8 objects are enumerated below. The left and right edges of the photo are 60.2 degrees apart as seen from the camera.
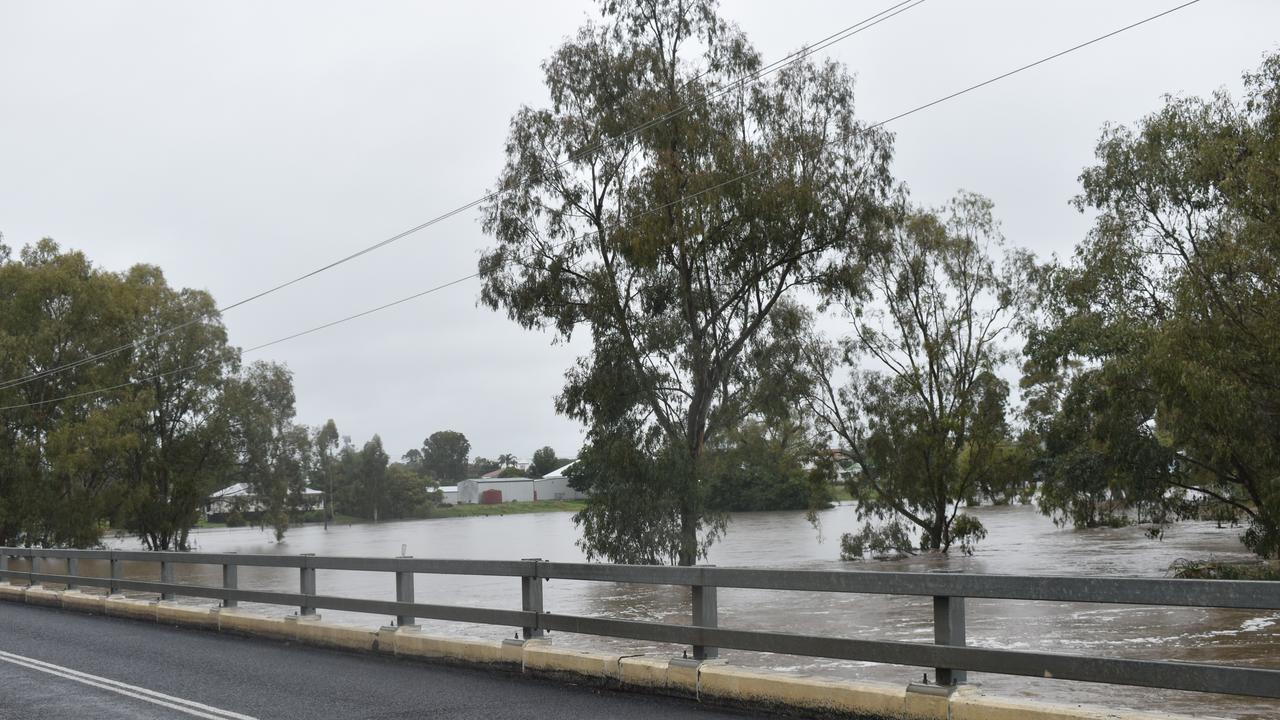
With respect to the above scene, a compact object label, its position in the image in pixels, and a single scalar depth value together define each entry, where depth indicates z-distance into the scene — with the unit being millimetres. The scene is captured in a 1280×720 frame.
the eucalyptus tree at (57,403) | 44969
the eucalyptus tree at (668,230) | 28906
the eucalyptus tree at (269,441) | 52688
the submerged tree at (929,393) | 37344
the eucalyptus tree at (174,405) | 50125
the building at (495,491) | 127188
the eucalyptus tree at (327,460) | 107000
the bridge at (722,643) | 5766
